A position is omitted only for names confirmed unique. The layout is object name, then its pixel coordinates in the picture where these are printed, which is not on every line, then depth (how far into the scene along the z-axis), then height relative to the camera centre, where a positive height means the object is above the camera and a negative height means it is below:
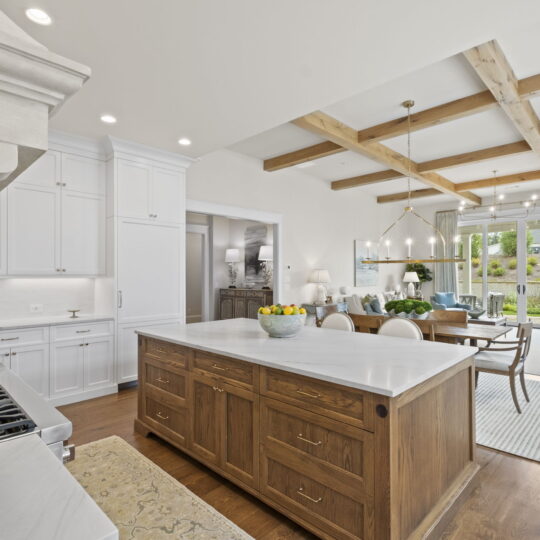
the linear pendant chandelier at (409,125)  3.81 +1.70
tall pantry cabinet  3.94 +0.34
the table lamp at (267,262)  7.35 +0.21
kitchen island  1.54 -0.76
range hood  0.60 +0.32
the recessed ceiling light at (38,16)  2.04 +1.45
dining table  3.56 -0.63
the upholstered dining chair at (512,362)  3.27 -0.84
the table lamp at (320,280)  6.56 -0.15
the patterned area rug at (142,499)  1.84 -1.28
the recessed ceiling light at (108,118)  3.31 +1.41
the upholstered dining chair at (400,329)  2.76 -0.44
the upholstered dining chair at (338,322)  3.26 -0.46
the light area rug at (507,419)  2.69 -1.27
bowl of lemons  2.49 -0.33
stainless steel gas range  0.95 -0.40
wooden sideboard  6.79 -0.57
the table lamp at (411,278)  8.53 -0.16
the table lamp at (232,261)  7.80 +0.24
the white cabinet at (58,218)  3.47 +0.55
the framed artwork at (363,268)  7.92 +0.07
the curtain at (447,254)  8.95 +0.42
